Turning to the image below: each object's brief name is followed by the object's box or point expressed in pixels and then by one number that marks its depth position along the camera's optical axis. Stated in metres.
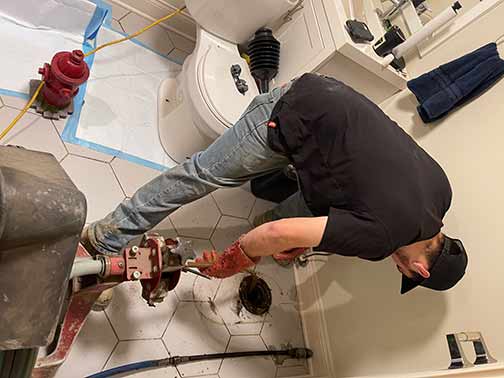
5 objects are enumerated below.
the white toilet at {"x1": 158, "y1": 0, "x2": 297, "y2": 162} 1.26
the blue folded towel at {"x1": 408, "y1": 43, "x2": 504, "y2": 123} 1.19
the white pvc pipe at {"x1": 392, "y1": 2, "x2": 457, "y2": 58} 1.27
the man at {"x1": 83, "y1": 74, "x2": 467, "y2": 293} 0.81
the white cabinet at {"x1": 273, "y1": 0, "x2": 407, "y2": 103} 1.31
